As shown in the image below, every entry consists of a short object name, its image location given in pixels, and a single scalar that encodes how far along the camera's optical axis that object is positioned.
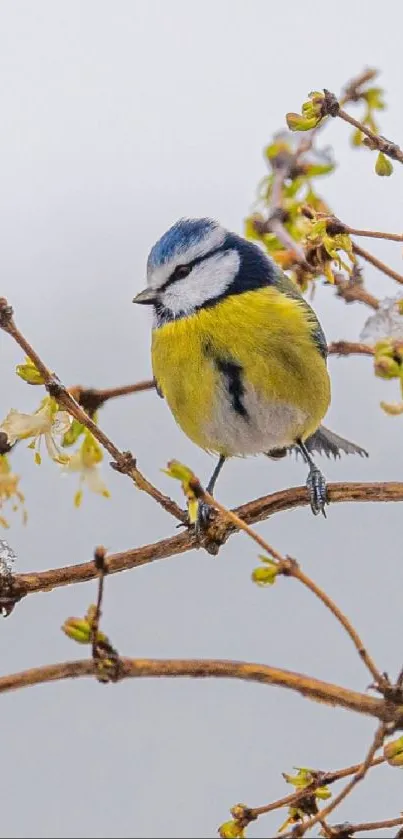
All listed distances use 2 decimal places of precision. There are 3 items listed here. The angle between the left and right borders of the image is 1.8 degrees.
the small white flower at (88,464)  3.01
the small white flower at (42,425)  3.00
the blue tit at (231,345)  3.07
